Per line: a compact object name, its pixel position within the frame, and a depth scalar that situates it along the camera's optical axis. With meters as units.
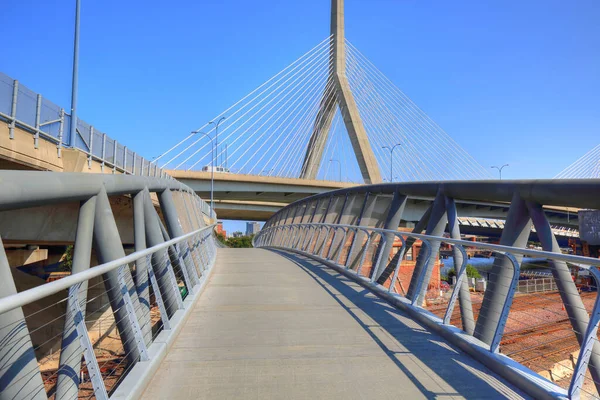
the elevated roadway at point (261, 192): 40.06
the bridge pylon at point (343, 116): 39.28
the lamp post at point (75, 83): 15.58
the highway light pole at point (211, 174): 42.90
